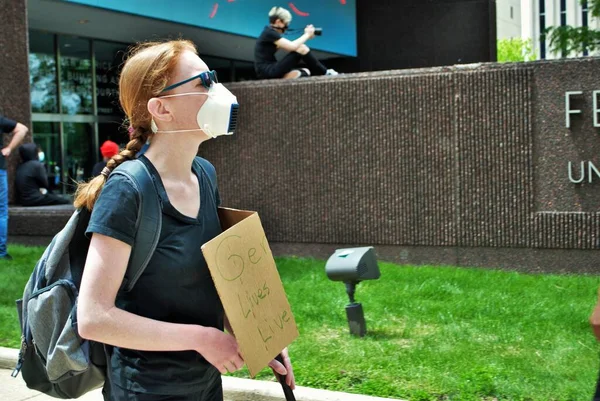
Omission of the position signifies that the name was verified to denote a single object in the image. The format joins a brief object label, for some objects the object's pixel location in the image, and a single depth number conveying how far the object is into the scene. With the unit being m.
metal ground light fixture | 5.81
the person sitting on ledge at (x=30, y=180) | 11.94
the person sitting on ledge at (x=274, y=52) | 10.24
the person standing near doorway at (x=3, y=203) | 9.48
